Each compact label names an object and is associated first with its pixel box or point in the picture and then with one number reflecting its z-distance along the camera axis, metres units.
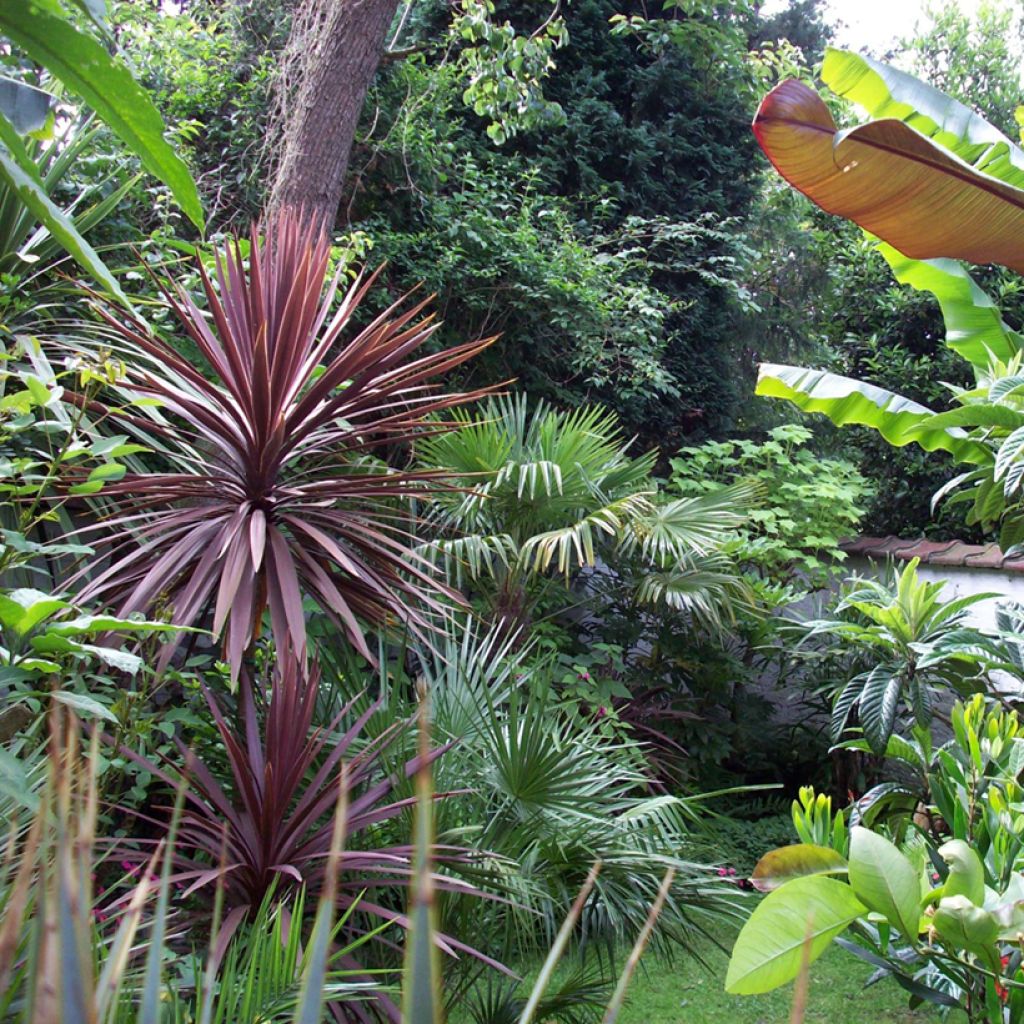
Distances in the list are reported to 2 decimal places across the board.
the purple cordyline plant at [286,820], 2.30
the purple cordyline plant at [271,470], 2.72
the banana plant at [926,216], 3.28
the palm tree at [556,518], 4.59
